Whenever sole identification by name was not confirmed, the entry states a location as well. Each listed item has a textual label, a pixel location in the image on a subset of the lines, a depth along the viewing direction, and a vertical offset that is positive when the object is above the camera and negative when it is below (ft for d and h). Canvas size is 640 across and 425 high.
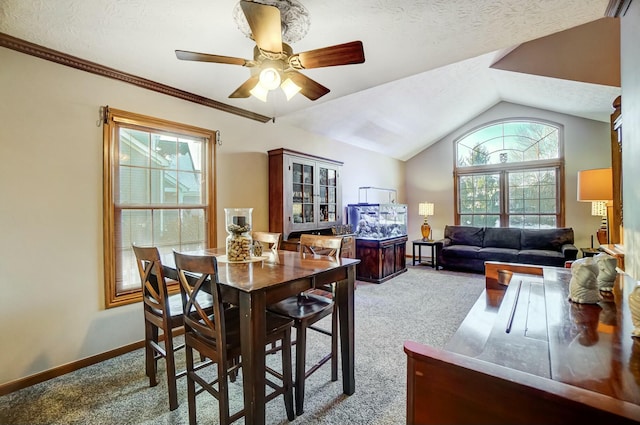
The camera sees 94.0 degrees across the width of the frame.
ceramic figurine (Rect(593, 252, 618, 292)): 5.16 -1.09
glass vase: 6.89 -0.51
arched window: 19.61 +2.46
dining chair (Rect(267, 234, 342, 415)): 6.03 -2.12
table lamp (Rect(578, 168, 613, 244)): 10.74 +0.89
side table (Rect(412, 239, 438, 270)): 19.52 -2.89
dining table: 4.87 -1.41
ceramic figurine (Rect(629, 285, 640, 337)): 3.49 -1.18
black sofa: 16.37 -2.23
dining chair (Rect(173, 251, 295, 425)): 5.01 -2.21
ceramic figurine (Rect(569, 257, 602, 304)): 4.75 -1.18
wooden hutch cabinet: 12.63 +0.91
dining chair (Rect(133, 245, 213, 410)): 6.00 -2.16
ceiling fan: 5.10 +3.17
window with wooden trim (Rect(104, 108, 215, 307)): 8.42 +0.74
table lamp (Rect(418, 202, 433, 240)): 21.01 -0.10
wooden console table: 2.31 -1.56
